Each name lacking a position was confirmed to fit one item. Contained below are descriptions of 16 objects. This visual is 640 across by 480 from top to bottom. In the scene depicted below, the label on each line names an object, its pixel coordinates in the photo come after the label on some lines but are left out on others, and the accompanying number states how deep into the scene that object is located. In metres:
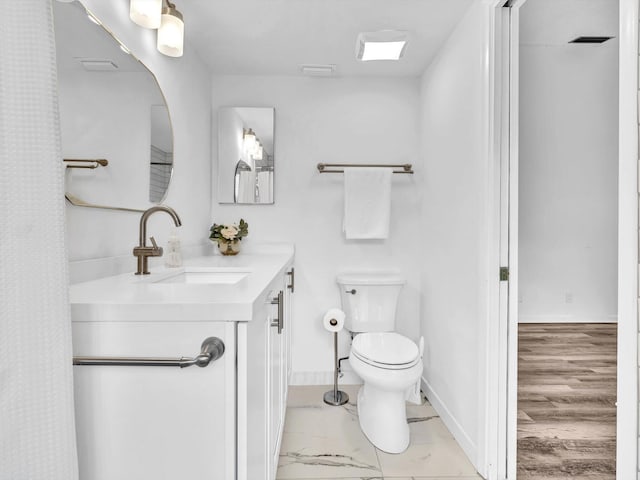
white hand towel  2.63
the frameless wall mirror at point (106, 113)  1.17
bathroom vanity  0.85
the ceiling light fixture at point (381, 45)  2.00
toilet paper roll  2.43
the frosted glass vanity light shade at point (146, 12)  1.47
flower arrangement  2.45
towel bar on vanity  0.82
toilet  1.88
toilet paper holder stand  2.44
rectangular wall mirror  2.72
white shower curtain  0.64
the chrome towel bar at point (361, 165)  2.67
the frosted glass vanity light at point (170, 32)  1.60
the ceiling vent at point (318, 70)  2.58
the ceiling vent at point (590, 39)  3.03
